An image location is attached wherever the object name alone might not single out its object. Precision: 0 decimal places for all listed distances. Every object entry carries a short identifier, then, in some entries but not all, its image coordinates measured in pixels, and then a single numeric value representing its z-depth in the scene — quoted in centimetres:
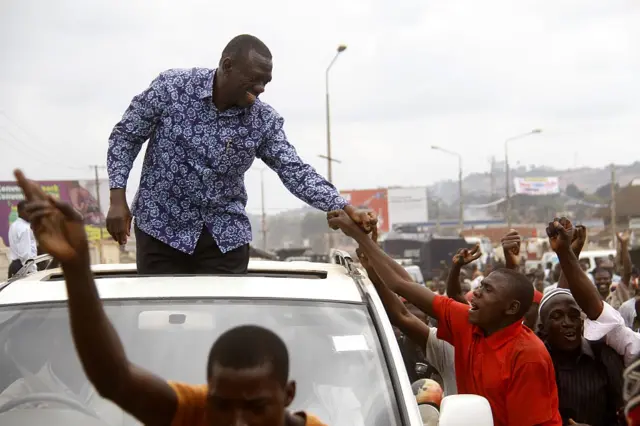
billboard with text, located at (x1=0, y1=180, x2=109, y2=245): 5503
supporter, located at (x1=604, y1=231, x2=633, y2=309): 849
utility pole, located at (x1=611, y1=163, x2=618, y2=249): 4637
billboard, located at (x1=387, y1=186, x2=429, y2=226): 8906
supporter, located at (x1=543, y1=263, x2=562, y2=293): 1438
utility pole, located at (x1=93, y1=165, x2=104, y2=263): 5689
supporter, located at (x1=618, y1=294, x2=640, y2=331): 742
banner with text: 10000
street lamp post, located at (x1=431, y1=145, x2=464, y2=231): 4619
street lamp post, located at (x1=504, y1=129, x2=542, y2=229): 4383
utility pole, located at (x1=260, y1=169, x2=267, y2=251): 6688
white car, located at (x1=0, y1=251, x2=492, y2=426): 303
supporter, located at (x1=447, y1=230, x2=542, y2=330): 517
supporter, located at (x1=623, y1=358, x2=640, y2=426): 202
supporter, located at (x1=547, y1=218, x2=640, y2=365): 471
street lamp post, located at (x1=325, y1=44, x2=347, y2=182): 2989
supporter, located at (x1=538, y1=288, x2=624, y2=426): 476
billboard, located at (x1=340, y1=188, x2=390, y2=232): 8831
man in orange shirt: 192
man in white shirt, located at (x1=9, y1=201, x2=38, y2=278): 956
